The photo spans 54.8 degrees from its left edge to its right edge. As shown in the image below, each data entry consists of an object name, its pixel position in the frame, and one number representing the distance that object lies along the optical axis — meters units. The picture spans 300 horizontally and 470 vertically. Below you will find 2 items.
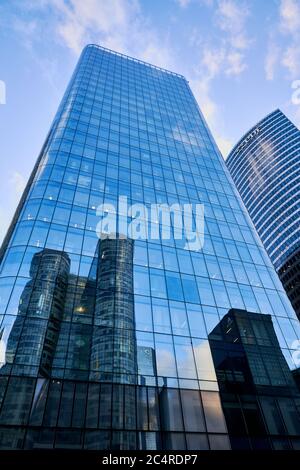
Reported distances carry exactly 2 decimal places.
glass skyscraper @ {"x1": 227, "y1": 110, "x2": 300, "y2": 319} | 117.00
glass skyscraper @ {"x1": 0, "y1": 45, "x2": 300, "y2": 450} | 17.56
